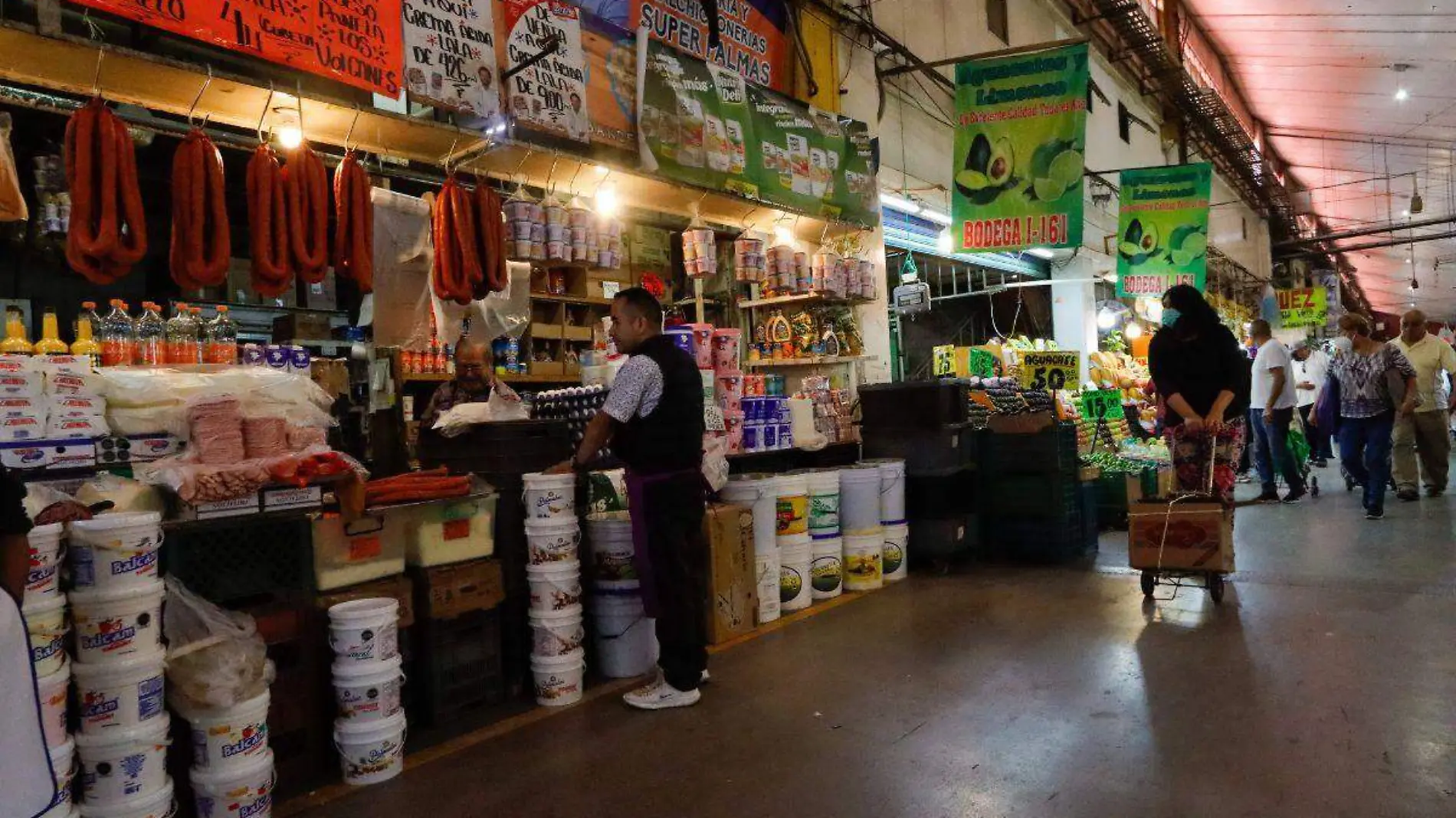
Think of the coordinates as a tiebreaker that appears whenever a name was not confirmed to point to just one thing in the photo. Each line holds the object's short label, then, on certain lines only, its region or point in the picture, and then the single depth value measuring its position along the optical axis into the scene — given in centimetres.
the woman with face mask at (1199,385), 556
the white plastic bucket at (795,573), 565
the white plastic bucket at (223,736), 293
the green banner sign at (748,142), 660
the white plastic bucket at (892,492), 634
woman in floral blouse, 829
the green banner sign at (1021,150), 775
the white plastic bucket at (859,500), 613
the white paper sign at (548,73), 558
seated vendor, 605
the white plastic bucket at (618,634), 454
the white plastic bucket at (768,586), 545
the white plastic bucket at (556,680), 414
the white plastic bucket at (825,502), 589
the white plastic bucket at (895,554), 648
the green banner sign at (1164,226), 1217
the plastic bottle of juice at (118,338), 431
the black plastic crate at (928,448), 671
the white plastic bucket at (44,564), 253
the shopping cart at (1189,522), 505
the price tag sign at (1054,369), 948
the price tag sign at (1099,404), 1062
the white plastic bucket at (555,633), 416
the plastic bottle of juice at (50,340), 468
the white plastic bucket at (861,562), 619
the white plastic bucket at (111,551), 269
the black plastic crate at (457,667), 386
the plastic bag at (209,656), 292
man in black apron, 398
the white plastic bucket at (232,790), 292
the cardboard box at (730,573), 498
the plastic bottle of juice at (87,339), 454
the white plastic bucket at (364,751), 336
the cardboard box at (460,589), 382
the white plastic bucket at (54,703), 253
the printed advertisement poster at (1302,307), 2498
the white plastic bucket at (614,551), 451
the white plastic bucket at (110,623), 269
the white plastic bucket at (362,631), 337
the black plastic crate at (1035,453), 682
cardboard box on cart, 505
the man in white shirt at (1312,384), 1391
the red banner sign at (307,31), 398
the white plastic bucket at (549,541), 419
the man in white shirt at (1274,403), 943
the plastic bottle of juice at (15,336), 465
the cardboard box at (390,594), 356
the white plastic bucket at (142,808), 268
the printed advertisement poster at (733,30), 730
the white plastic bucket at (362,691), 337
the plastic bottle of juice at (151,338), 445
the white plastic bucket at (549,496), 420
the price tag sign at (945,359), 1116
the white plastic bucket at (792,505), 561
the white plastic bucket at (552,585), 417
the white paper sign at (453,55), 491
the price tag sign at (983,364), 1059
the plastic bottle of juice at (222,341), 466
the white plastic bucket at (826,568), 595
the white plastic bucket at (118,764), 267
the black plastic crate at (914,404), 673
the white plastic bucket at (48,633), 252
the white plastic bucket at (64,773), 251
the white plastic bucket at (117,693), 268
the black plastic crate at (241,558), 321
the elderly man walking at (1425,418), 895
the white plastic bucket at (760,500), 536
